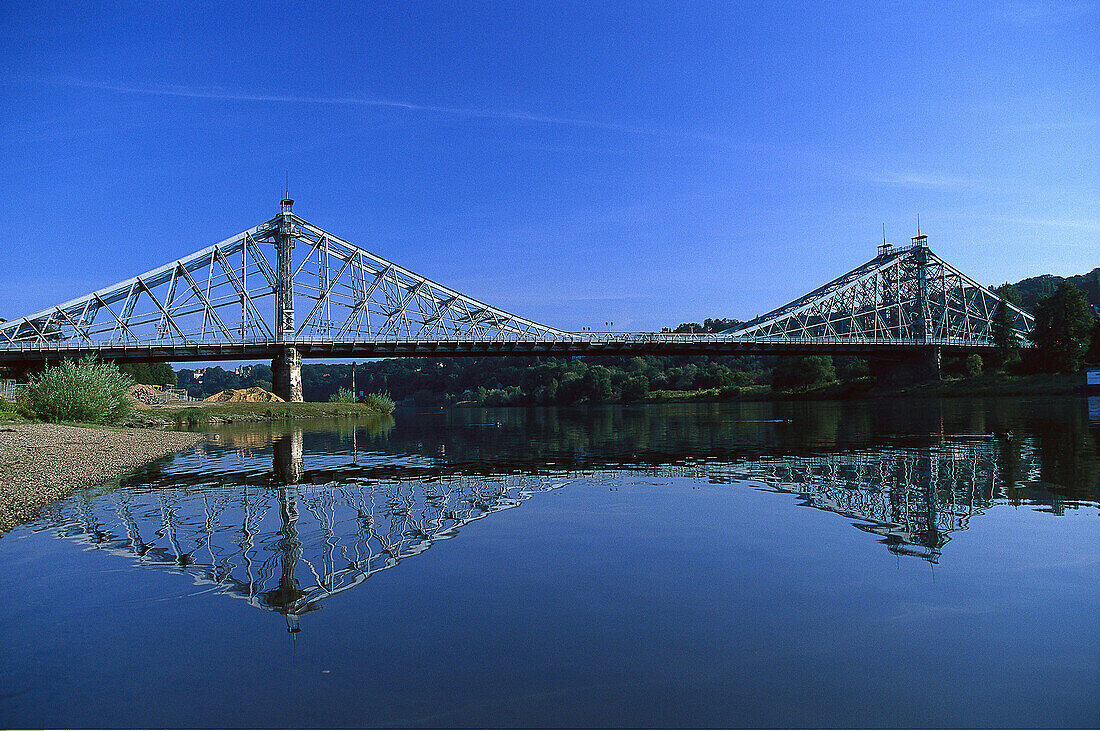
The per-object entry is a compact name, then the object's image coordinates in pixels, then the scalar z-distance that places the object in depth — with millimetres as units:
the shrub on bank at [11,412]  33916
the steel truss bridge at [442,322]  77500
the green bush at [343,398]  81812
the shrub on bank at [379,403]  82750
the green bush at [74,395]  38219
